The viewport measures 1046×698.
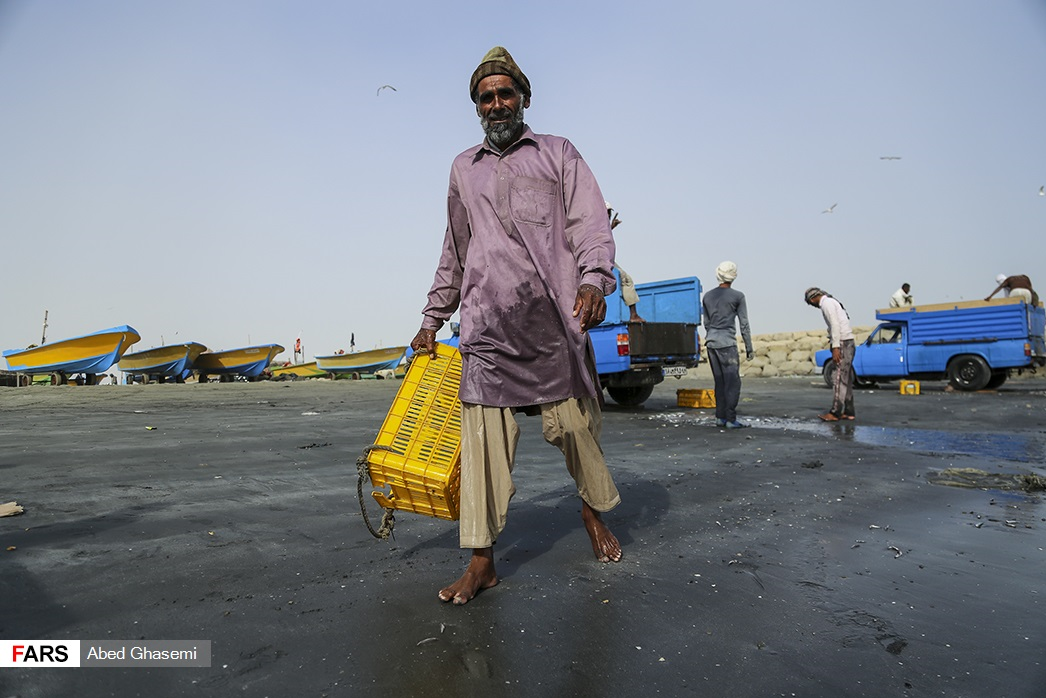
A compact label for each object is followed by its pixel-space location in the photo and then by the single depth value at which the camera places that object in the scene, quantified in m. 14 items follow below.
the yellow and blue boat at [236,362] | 29.84
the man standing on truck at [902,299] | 16.88
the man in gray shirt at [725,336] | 8.41
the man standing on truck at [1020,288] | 15.04
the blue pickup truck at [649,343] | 10.59
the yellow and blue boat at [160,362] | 26.27
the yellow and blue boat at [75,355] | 22.23
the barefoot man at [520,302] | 2.70
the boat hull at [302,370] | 42.22
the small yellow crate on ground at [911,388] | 14.57
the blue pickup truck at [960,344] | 14.49
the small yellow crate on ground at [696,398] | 11.63
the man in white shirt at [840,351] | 9.12
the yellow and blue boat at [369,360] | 34.59
